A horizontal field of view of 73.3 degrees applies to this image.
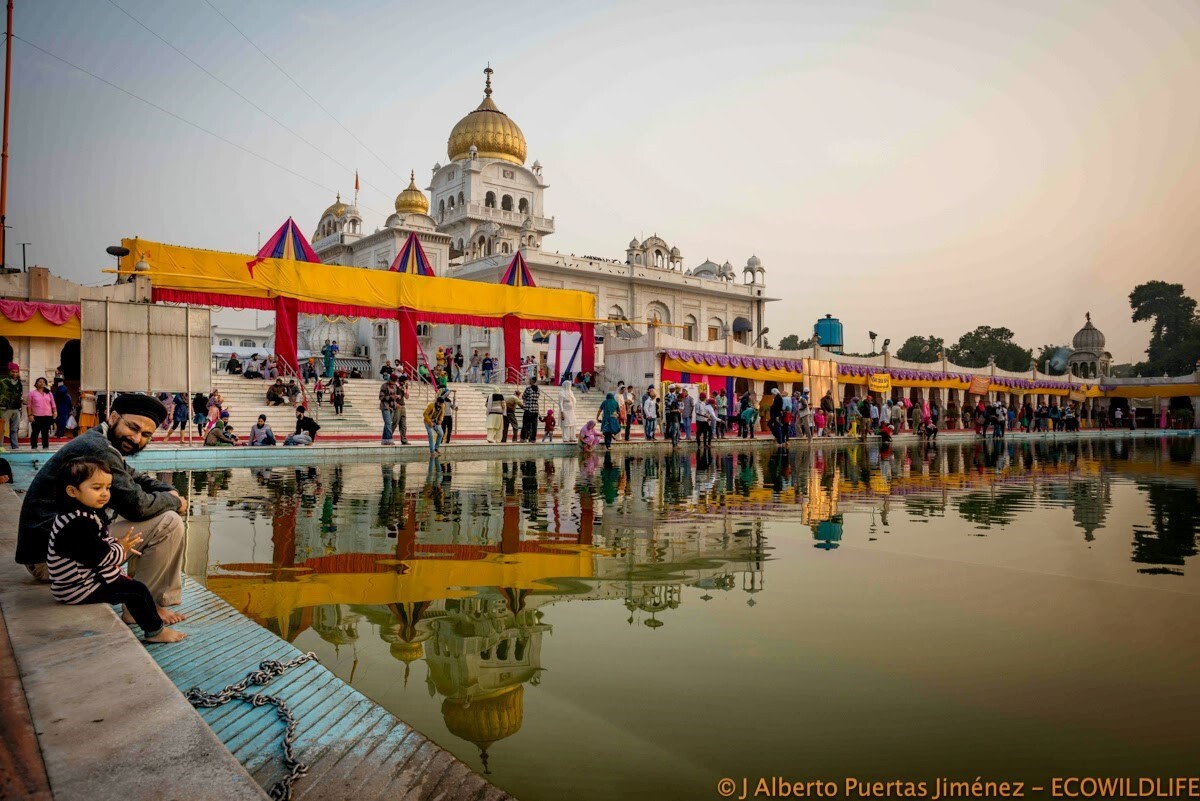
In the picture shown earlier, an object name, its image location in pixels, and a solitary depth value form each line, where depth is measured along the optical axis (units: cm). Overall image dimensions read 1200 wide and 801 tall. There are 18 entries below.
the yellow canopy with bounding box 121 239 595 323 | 2148
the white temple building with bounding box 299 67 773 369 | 4306
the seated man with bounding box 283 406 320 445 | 1592
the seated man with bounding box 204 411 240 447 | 1543
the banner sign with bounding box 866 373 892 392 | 3412
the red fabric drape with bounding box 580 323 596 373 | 2900
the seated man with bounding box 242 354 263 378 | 2329
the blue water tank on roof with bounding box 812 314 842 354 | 3656
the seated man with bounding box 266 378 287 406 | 1981
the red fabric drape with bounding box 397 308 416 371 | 2530
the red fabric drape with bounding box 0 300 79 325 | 1798
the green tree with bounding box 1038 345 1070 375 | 6725
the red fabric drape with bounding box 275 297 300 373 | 2277
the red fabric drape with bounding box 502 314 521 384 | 2736
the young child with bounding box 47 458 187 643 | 326
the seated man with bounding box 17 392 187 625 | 347
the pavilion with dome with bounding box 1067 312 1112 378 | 5769
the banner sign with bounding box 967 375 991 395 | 4078
